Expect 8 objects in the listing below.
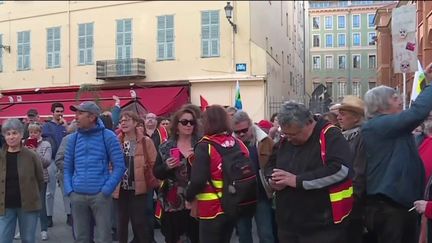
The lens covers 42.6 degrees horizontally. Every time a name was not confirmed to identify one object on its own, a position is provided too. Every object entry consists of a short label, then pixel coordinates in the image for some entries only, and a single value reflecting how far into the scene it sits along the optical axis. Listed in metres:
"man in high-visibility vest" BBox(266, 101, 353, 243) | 3.77
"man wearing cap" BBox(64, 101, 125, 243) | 5.51
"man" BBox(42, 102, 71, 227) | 8.55
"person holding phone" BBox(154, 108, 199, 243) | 5.34
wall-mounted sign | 23.16
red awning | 21.27
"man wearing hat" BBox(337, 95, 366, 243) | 4.06
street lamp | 22.35
